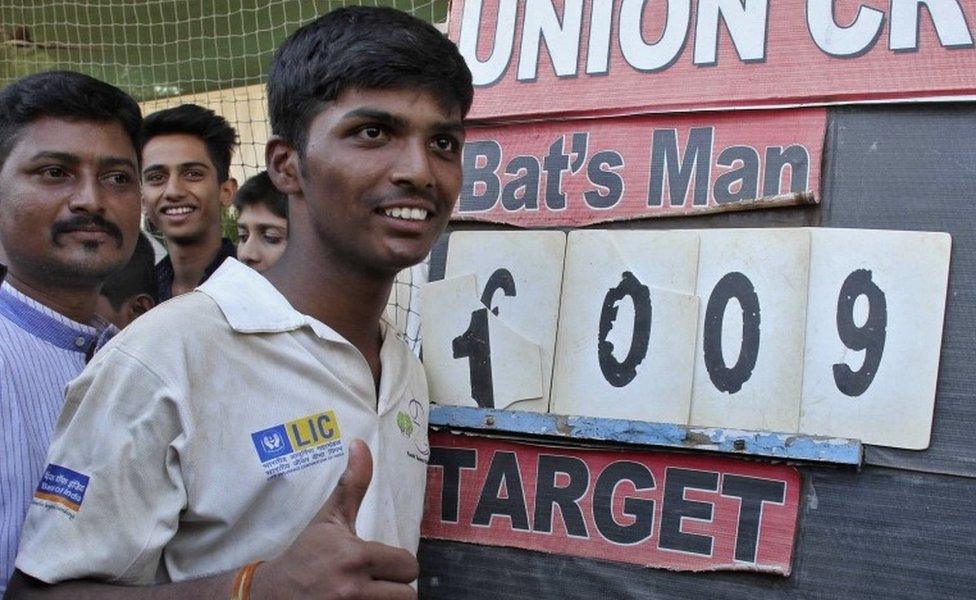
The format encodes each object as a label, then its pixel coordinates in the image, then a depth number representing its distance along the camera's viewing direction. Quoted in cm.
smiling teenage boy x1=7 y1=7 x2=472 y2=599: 145
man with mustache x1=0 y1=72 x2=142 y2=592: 201
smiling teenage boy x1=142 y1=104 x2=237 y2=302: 341
